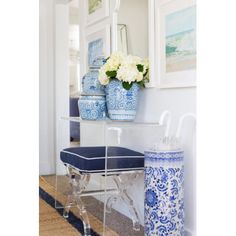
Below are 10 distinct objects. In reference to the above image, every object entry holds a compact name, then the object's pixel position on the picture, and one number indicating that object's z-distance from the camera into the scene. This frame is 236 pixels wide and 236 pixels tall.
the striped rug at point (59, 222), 2.20
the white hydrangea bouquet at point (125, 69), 2.17
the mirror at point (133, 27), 2.39
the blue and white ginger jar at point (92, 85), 2.44
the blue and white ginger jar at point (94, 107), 2.37
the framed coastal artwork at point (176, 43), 1.91
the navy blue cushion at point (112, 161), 2.08
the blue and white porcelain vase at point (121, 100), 2.24
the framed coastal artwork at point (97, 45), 2.73
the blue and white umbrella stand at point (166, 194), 1.80
